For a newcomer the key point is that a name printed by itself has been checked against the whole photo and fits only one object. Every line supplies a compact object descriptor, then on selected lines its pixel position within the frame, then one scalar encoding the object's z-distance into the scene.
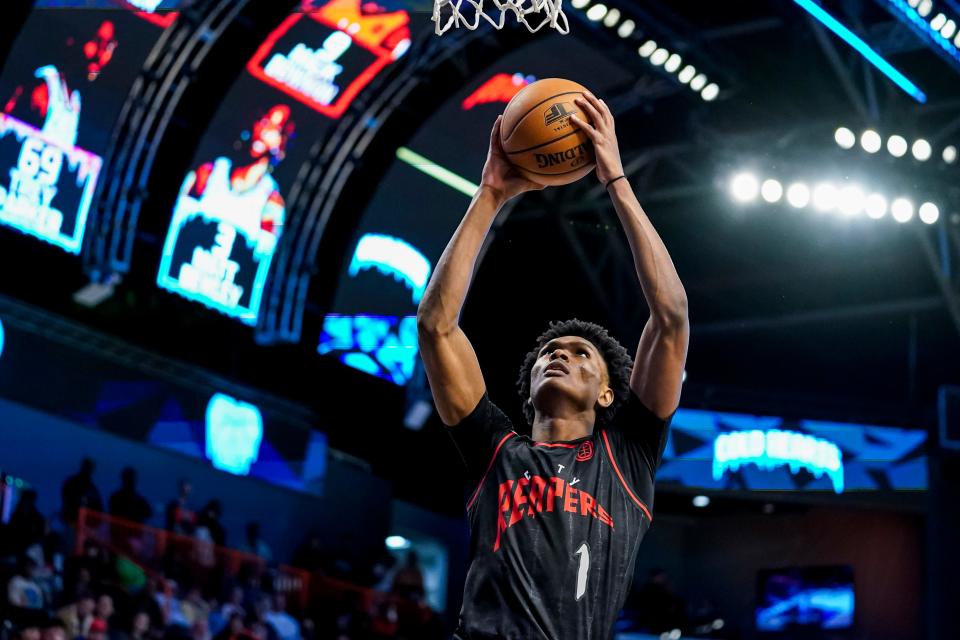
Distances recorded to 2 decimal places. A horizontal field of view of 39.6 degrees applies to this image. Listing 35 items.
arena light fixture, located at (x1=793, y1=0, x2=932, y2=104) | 9.43
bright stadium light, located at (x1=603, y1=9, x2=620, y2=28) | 10.54
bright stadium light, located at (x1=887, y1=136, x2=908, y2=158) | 11.04
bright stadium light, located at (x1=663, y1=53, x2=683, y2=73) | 11.12
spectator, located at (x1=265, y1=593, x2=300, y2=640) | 11.41
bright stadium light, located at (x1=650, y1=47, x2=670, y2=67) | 11.02
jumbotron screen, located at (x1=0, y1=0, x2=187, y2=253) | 10.49
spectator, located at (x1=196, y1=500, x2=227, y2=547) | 11.86
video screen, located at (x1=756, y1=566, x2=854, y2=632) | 16.50
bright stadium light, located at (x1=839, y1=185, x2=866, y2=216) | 11.38
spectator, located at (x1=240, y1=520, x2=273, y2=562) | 12.61
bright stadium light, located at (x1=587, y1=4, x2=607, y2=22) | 10.36
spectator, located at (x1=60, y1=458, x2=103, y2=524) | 11.05
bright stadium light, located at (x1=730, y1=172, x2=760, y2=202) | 11.53
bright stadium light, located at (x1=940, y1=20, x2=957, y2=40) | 9.70
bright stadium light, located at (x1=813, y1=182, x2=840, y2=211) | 11.41
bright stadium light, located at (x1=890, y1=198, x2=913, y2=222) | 11.38
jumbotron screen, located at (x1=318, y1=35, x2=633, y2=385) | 12.20
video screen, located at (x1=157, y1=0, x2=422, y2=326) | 11.46
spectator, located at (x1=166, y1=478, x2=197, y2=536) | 11.61
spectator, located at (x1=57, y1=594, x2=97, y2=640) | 9.16
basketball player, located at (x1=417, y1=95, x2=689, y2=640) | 3.36
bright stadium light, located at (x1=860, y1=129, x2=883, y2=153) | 11.03
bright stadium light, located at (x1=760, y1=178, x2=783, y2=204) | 11.46
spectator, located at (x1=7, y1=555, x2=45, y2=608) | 9.11
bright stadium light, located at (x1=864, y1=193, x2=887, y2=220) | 11.38
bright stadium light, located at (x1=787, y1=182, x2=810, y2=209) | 11.43
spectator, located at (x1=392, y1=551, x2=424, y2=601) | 13.57
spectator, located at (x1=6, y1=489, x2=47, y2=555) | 9.92
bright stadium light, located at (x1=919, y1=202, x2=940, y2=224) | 11.42
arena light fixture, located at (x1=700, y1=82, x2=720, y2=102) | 11.48
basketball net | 5.05
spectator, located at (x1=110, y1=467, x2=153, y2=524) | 11.30
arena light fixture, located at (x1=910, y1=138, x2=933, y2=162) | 11.09
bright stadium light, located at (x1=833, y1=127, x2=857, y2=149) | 11.05
